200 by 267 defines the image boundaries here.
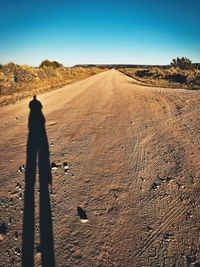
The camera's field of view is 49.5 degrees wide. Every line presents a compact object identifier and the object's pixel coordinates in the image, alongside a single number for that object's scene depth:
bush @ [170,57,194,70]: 37.75
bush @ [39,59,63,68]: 36.69
